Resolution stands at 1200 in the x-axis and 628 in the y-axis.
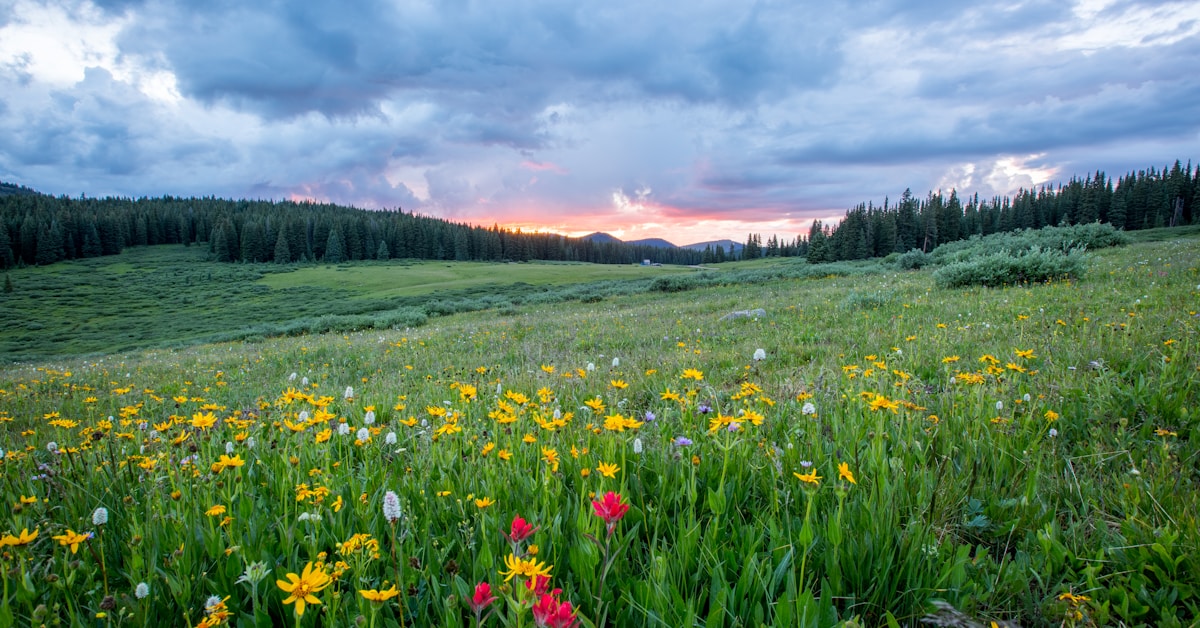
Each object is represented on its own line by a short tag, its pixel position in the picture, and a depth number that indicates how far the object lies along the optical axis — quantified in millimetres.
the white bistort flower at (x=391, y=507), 1567
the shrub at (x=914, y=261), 32747
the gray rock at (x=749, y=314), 11430
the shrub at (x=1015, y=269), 12070
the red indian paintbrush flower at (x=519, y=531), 1317
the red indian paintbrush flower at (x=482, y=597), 1100
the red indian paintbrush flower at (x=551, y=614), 1015
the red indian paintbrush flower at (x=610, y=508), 1340
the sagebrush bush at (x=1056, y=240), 24859
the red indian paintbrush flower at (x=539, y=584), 1125
